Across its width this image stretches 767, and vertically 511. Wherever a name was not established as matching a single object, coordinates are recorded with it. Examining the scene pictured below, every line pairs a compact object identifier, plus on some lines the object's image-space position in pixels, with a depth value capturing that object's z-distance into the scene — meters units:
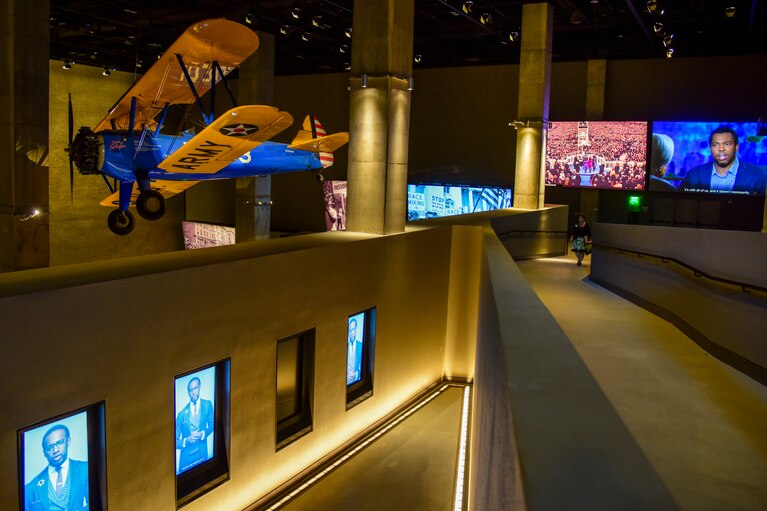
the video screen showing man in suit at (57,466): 5.35
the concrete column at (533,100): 16.98
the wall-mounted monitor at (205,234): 24.78
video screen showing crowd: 19.23
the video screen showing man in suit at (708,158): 17.66
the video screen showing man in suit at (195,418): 6.74
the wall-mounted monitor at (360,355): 9.76
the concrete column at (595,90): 20.66
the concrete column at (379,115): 10.72
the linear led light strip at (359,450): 8.16
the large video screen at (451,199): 22.36
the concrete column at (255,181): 18.23
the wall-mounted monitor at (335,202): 24.94
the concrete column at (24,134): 10.93
